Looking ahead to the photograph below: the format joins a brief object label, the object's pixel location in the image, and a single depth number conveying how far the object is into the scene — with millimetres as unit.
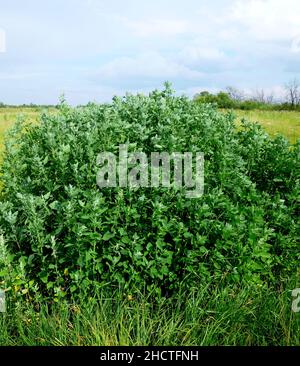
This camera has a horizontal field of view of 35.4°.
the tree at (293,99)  41094
